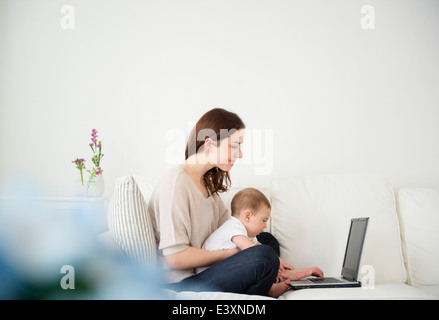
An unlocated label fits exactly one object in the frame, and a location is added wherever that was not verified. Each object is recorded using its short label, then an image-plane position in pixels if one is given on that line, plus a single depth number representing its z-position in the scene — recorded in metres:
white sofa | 1.66
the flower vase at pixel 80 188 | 2.04
